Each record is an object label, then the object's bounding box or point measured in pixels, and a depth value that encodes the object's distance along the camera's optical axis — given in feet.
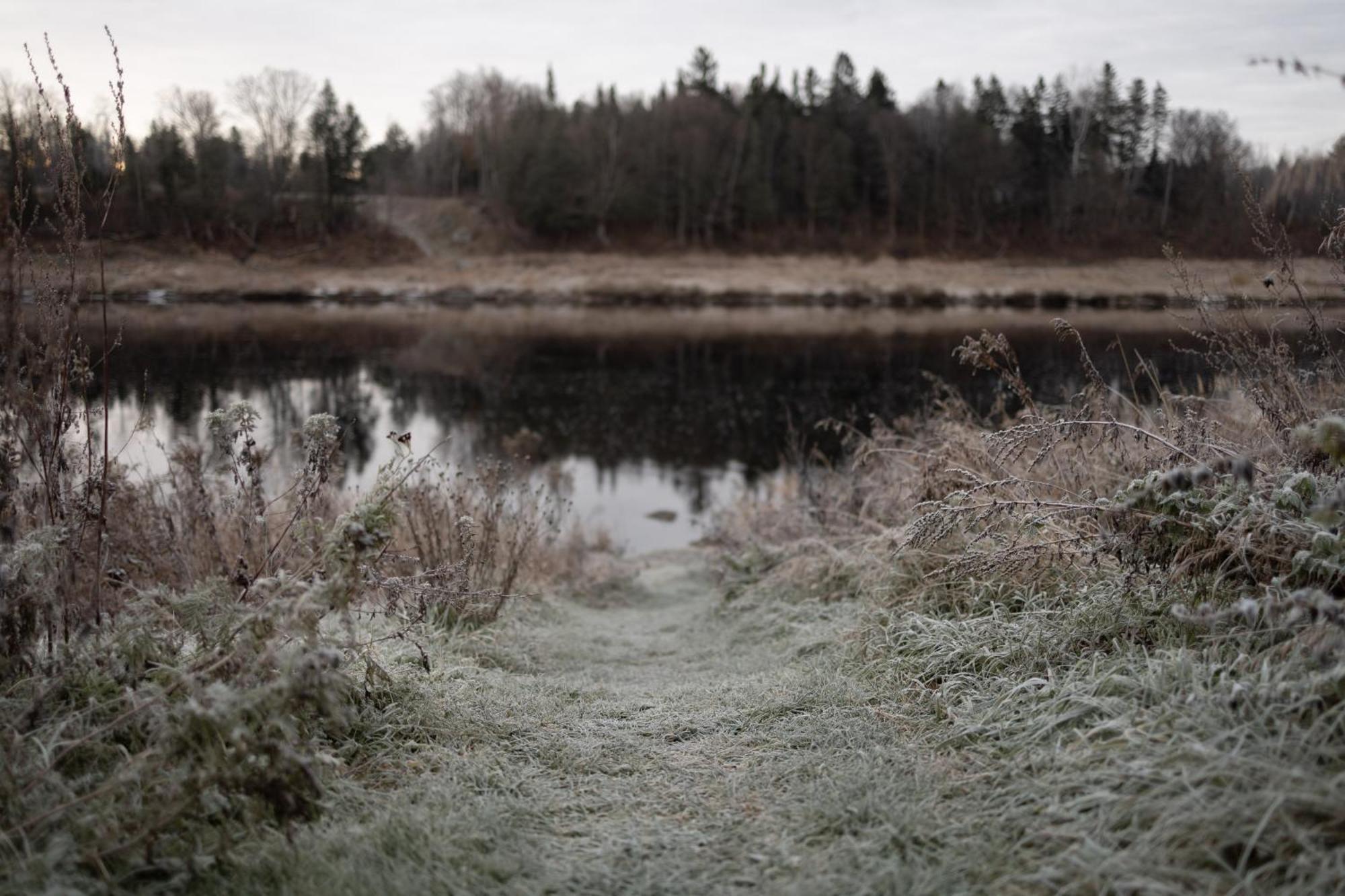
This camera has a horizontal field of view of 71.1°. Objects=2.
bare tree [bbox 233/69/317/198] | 210.38
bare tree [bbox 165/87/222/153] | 196.95
